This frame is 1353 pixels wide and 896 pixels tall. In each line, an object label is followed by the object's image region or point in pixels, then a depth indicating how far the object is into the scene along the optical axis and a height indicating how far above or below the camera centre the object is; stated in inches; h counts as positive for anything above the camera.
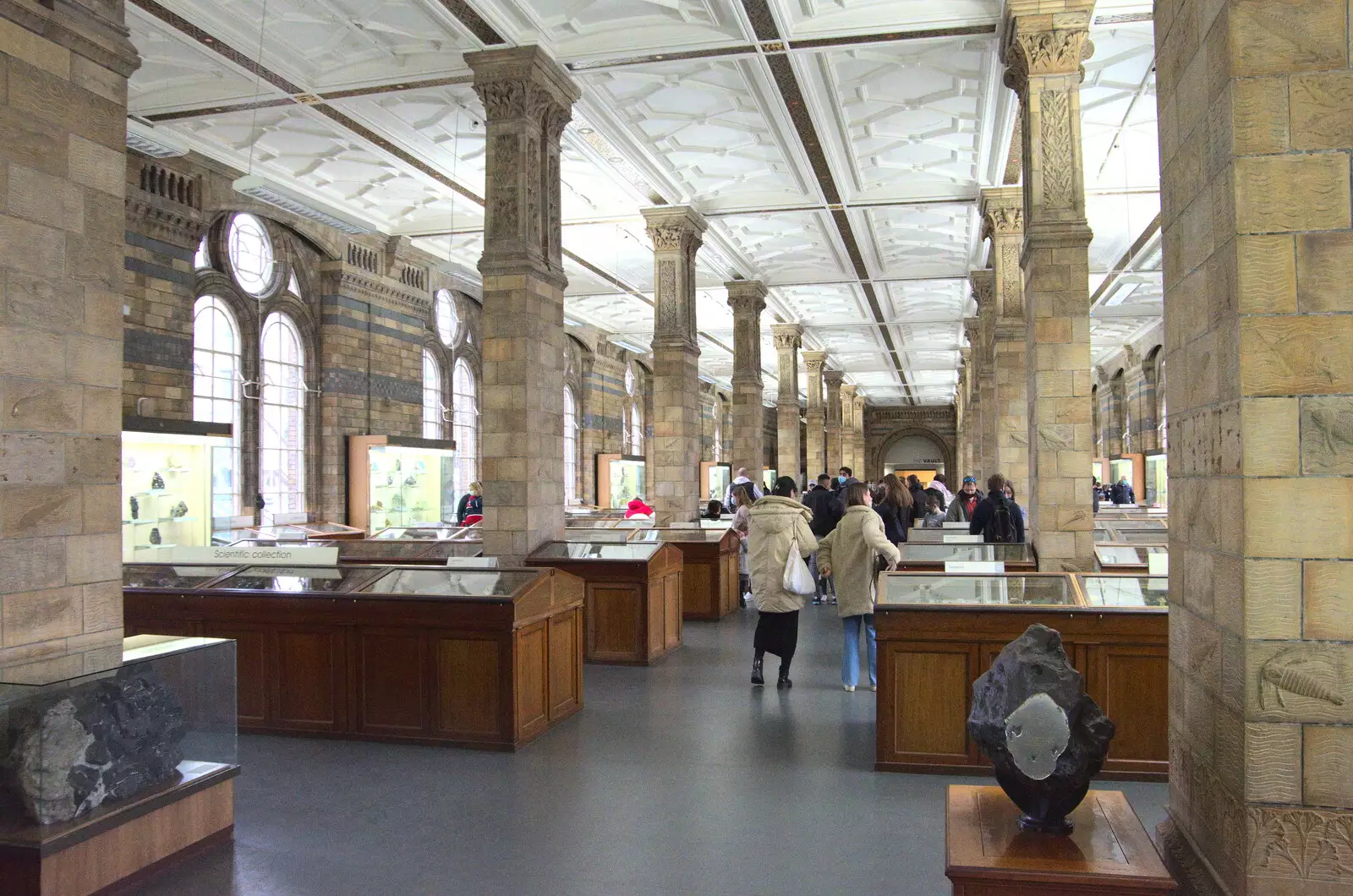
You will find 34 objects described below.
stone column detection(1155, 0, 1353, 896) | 91.7 +1.4
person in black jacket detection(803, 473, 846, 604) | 463.5 -24.2
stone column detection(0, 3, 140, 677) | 165.5 +23.5
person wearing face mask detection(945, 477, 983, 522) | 564.4 -23.8
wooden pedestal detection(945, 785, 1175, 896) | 101.3 -42.8
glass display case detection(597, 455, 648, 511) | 970.7 -15.8
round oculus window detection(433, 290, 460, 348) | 795.4 +120.9
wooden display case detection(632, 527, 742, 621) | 460.8 -52.2
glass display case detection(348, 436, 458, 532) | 599.5 -9.5
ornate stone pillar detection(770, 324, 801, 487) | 937.5 +61.6
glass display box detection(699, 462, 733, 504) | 1098.7 -17.2
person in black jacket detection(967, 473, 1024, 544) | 393.4 -20.1
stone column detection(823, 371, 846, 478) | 1392.7 +67.1
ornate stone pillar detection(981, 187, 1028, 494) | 514.3 +69.3
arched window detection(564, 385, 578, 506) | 1081.4 +17.7
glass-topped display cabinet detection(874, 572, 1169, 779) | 218.1 -45.8
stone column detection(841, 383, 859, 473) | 1657.2 +63.5
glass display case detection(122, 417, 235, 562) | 389.4 -6.7
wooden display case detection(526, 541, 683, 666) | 357.4 -50.1
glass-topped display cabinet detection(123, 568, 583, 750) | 246.2 -47.8
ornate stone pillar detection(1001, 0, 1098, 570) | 343.0 +65.5
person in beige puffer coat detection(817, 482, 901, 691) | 286.5 -26.5
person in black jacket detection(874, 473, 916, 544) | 404.2 -18.6
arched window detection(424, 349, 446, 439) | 775.1 +52.9
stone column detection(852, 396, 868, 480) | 1683.1 +46.0
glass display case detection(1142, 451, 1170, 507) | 866.8 -15.6
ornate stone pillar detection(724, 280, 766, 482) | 742.5 +66.1
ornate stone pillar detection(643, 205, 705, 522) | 595.8 +63.2
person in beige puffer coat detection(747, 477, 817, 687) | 298.5 -28.1
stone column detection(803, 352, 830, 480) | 1151.0 +50.4
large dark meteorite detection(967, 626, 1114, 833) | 109.9 -31.0
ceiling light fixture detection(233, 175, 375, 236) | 535.8 +152.5
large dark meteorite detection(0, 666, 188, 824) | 145.9 -44.3
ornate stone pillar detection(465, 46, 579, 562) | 378.0 +63.5
